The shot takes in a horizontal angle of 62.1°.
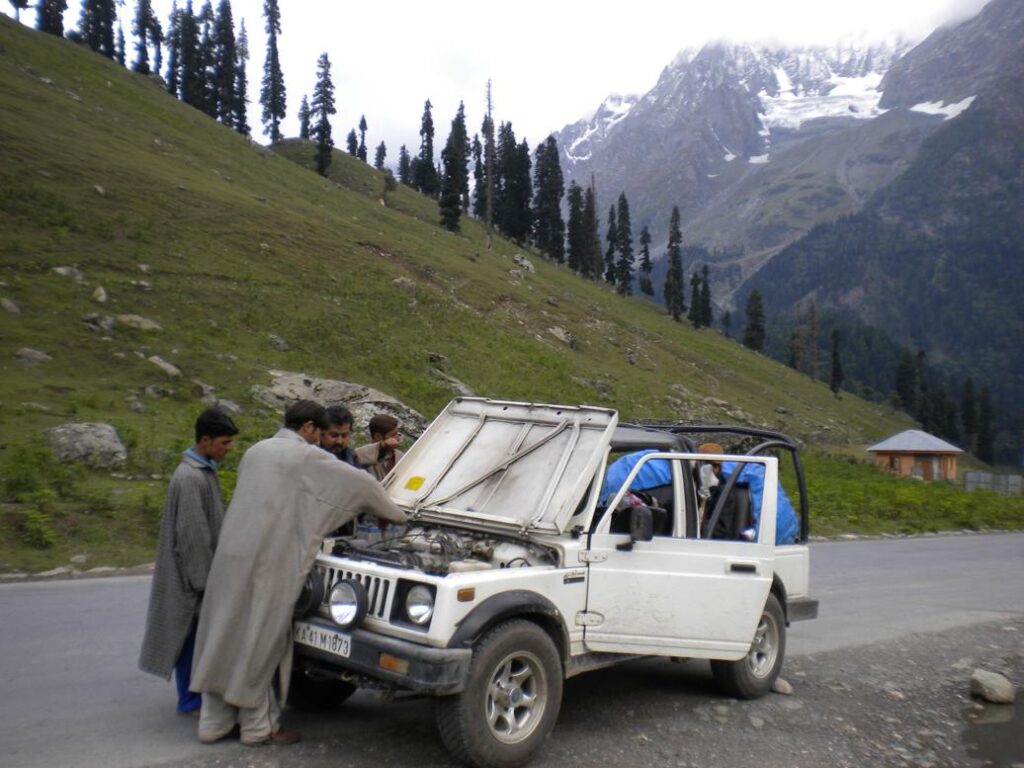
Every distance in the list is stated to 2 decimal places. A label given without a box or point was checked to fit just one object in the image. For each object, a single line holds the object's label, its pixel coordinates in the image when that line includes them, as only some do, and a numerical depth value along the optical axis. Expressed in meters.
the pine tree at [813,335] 103.56
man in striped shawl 5.21
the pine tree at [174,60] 90.31
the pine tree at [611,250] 99.00
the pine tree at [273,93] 95.31
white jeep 4.65
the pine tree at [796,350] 107.00
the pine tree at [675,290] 91.50
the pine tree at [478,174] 101.50
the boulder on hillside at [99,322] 23.77
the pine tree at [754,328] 113.25
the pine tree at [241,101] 92.31
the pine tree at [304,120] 101.97
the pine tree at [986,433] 130.01
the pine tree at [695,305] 93.16
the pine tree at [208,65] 87.62
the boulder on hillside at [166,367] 22.53
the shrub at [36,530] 11.66
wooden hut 56.62
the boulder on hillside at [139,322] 24.84
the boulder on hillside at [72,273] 26.06
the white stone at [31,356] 20.75
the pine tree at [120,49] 91.50
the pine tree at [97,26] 85.75
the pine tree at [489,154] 68.60
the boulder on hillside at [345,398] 22.28
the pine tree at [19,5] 79.81
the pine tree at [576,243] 94.69
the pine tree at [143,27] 92.50
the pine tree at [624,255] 96.69
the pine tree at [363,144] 119.38
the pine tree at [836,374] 102.25
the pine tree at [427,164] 102.19
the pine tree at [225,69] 90.56
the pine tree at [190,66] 85.81
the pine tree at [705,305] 96.74
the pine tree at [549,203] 94.06
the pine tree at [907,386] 124.38
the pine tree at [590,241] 94.00
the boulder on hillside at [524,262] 67.25
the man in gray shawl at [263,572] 4.86
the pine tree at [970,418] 129.25
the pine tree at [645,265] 111.69
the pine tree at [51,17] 78.38
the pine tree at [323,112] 80.81
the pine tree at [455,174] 71.56
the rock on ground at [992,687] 7.01
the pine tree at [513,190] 90.56
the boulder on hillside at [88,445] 15.16
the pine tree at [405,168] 121.71
